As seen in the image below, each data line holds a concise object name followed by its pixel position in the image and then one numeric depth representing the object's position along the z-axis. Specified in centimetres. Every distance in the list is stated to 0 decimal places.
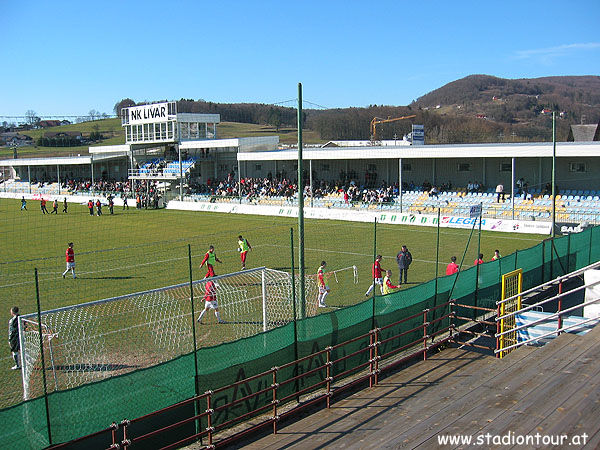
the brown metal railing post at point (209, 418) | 806
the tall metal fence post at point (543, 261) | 1822
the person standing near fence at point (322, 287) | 1641
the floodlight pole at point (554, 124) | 2255
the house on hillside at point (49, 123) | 12541
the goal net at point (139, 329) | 1148
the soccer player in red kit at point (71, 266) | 2206
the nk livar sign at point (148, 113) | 5984
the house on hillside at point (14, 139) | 12062
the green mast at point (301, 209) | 1059
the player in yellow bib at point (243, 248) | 2198
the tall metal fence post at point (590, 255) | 2080
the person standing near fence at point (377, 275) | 1691
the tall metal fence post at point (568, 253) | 1969
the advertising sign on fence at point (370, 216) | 3209
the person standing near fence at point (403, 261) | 1944
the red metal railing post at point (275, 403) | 872
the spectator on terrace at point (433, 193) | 4199
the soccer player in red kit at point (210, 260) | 1827
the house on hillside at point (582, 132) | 6206
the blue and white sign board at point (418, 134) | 5889
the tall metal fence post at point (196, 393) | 819
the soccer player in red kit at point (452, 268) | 1656
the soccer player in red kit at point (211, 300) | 1467
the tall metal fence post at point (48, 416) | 698
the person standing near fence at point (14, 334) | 1173
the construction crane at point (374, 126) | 11388
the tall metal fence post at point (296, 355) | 970
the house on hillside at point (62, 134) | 12401
